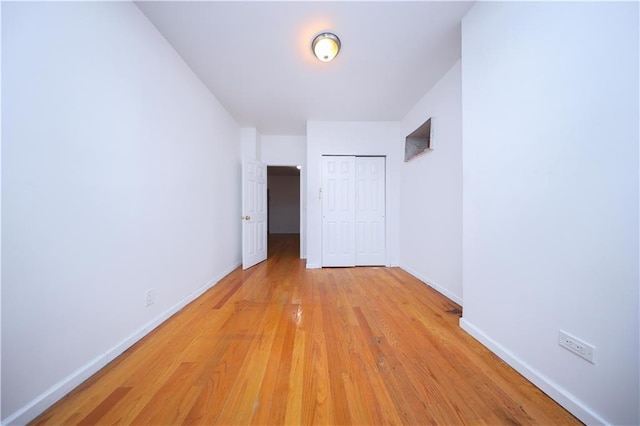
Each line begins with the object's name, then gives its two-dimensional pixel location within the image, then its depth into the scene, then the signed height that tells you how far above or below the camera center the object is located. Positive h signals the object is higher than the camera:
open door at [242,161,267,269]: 3.37 -0.02
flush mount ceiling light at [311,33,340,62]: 1.76 +1.49
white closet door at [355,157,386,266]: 3.54 +0.10
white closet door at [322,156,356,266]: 3.50 -0.02
